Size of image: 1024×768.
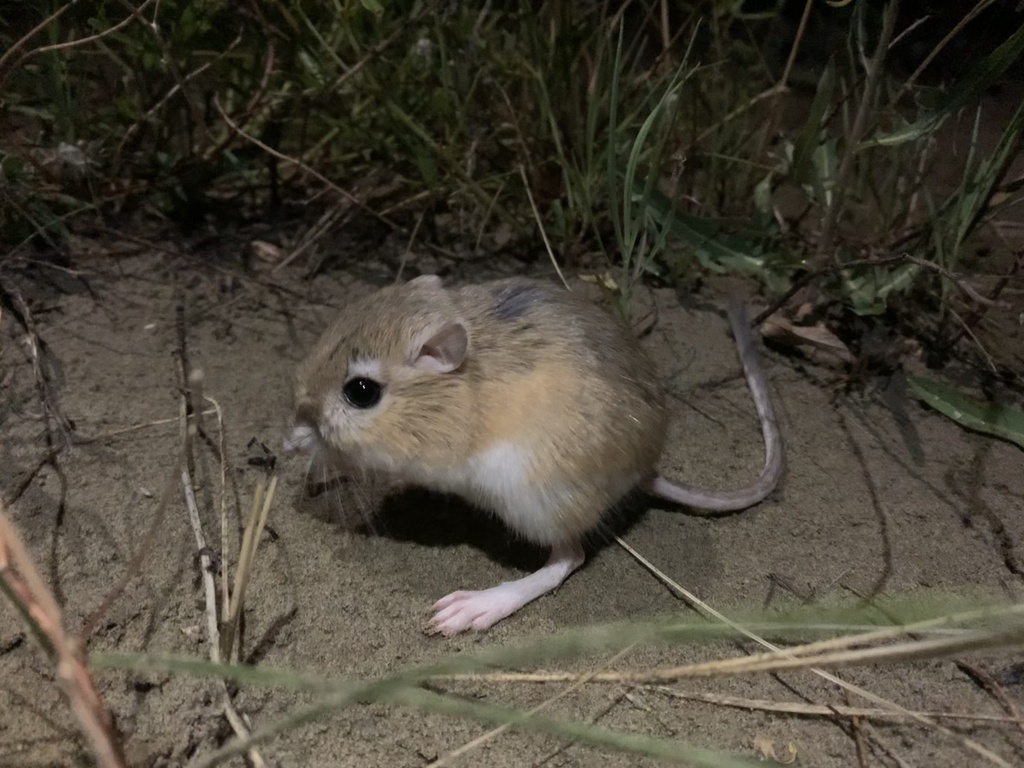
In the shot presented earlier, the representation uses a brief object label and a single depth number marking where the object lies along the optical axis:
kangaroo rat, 0.25
